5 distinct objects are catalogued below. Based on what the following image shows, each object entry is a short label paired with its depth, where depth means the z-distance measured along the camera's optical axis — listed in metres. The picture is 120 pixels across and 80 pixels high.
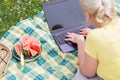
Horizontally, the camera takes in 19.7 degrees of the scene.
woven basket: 2.72
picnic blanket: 2.70
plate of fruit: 2.77
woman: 2.20
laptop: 2.98
